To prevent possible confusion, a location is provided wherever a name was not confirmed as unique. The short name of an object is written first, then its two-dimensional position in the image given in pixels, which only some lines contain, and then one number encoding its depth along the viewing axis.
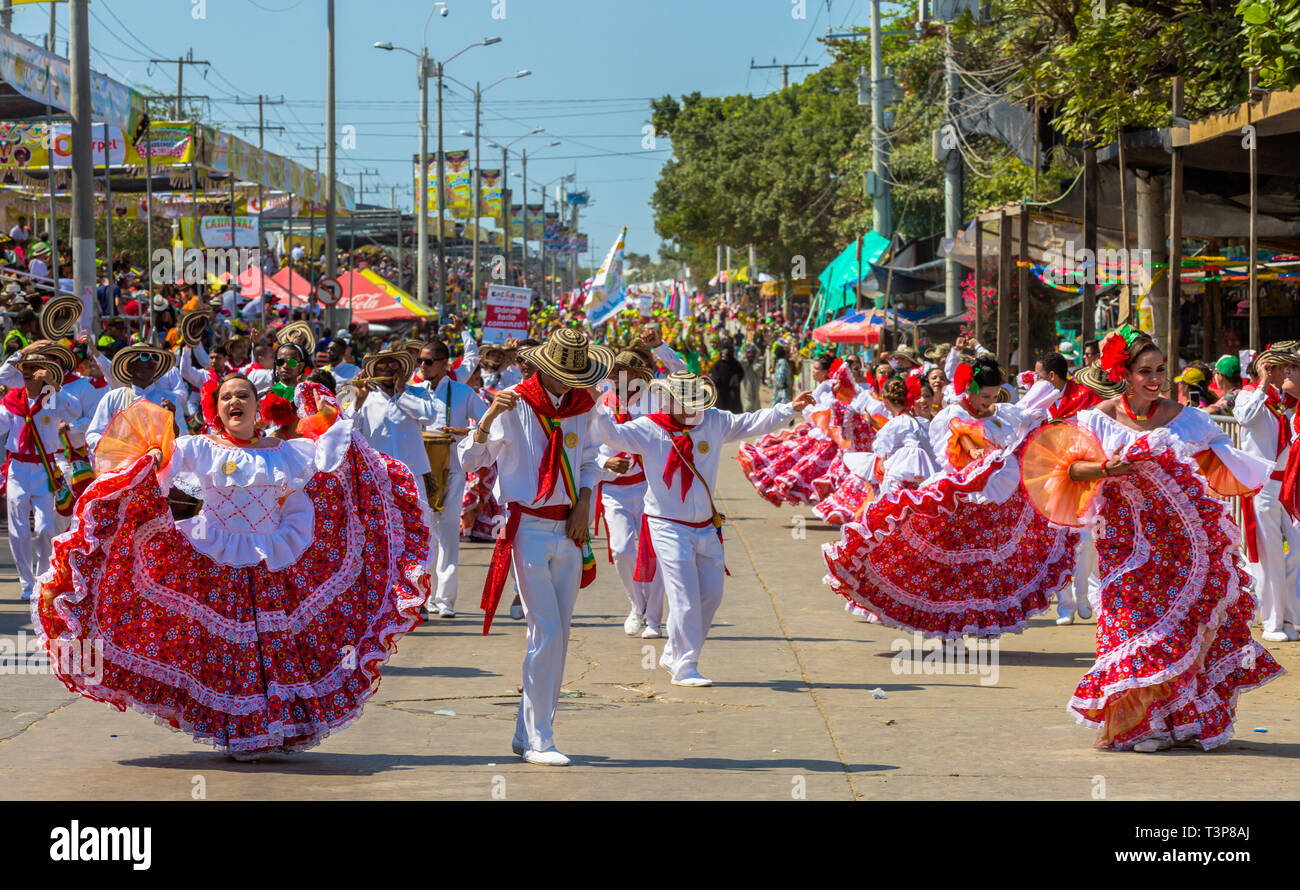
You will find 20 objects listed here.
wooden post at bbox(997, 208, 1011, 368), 19.61
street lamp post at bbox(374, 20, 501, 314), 43.22
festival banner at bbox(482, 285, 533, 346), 26.86
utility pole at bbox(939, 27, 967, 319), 30.55
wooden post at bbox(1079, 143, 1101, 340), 17.91
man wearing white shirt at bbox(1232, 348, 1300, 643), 10.57
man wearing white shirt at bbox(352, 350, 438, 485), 11.67
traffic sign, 29.66
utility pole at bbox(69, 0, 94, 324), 16.25
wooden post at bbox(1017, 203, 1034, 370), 19.02
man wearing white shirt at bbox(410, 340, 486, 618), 11.86
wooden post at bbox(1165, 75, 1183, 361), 13.87
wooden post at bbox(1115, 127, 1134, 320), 15.93
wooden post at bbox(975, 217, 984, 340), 21.06
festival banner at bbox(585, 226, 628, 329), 29.52
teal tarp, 33.94
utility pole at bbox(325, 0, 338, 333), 32.94
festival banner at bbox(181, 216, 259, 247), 25.55
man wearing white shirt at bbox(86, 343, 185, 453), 10.95
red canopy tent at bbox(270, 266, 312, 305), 33.63
